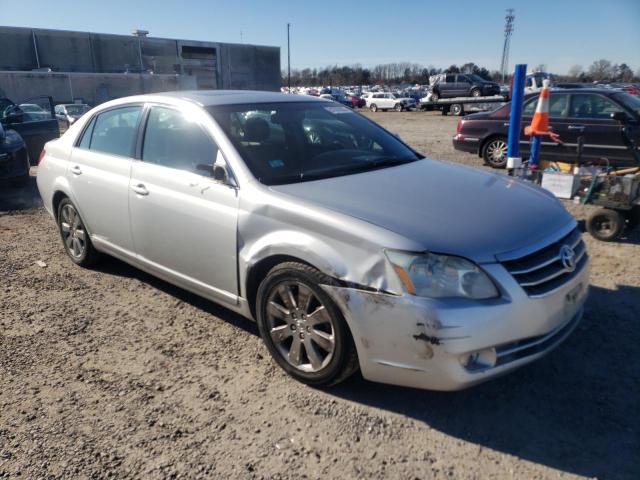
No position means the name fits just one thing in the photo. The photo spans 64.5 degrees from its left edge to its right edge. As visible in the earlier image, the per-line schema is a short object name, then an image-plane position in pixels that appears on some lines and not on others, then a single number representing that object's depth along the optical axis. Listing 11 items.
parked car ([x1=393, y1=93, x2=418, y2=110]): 39.22
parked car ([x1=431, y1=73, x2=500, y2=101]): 32.59
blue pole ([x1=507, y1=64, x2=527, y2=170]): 6.07
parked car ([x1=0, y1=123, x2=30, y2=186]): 8.40
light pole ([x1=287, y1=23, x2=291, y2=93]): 68.50
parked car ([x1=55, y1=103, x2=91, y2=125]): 23.75
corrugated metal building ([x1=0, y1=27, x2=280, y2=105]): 43.44
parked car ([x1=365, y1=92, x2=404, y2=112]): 40.00
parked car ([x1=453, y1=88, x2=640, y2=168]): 8.53
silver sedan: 2.43
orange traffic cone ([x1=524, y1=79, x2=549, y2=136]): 6.03
